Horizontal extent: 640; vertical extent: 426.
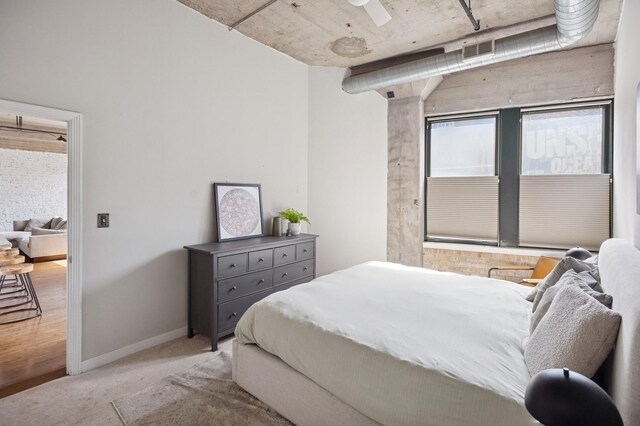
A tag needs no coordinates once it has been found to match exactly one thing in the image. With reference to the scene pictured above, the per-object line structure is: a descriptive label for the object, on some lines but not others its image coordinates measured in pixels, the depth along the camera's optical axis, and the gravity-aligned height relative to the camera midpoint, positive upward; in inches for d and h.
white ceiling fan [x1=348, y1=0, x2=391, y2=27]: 103.9 +65.6
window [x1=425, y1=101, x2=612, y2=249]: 153.7 +18.5
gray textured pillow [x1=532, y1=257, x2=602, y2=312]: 81.3 -14.7
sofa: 257.0 -25.0
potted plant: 165.6 -3.7
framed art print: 141.2 +0.8
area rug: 78.6 -49.9
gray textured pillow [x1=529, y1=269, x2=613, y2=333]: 65.1 -16.9
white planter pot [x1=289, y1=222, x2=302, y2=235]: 165.5 -8.2
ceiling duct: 100.9 +65.6
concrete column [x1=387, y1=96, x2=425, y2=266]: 178.4 +17.3
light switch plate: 106.1 -2.8
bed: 49.7 -26.4
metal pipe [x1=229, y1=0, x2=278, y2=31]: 122.8 +80.2
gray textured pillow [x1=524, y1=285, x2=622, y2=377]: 46.3 -19.0
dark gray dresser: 118.0 -26.4
